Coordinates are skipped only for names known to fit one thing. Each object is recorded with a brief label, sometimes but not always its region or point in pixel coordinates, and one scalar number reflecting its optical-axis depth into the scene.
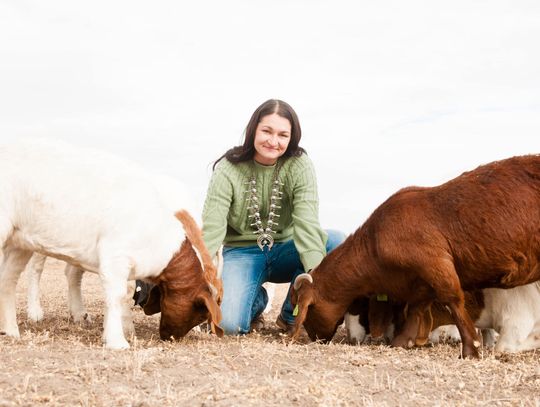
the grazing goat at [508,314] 5.65
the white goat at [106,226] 5.12
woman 6.59
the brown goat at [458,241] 5.25
